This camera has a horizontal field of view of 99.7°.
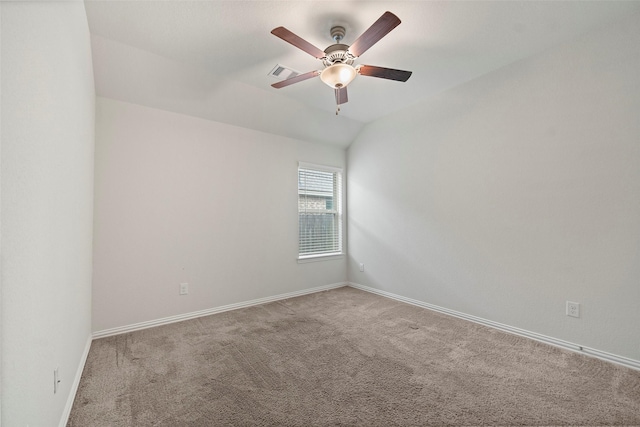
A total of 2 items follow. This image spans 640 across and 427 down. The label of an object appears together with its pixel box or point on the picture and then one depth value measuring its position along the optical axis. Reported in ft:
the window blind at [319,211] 14.26
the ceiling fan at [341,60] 6.14
